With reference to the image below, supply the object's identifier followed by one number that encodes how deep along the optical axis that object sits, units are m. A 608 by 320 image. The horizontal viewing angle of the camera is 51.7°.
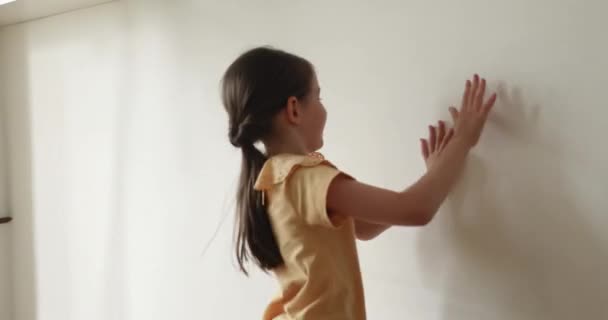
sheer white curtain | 1.44
